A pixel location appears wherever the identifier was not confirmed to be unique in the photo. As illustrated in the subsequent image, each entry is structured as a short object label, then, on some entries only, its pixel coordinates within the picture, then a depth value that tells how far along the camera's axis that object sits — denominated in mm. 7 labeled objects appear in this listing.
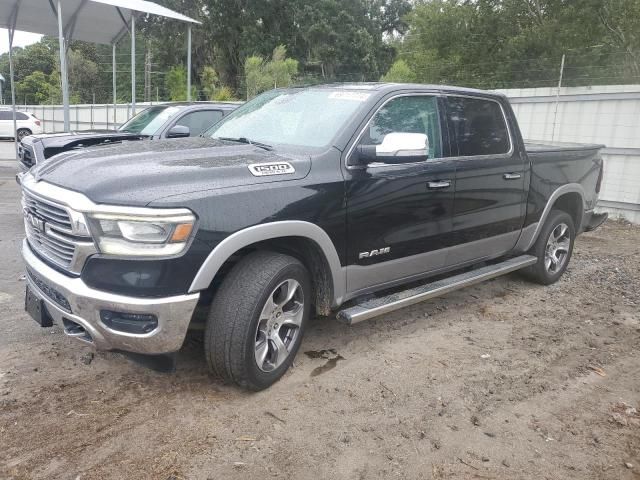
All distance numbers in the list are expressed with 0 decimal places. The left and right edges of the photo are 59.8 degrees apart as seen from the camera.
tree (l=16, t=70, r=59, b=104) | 46219
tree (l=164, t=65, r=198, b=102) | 27005
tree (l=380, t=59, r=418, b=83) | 20653
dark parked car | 7141
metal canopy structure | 11617
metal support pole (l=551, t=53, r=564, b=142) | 10305
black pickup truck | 2834
